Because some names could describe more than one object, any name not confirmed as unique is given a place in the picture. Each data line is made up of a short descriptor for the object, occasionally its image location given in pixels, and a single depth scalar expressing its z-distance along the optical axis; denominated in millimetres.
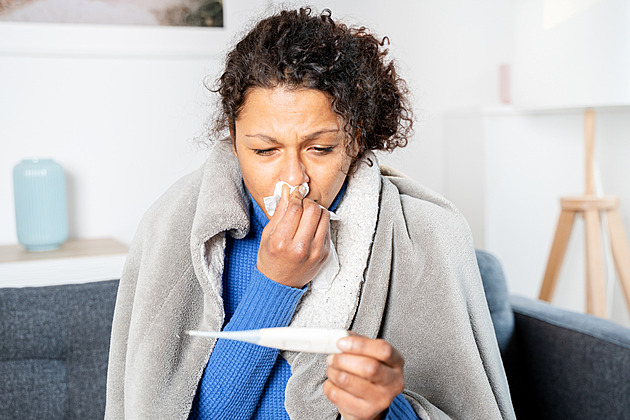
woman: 1068
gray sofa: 1421
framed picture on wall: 2115
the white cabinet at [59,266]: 1812
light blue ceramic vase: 1981
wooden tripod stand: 2486
